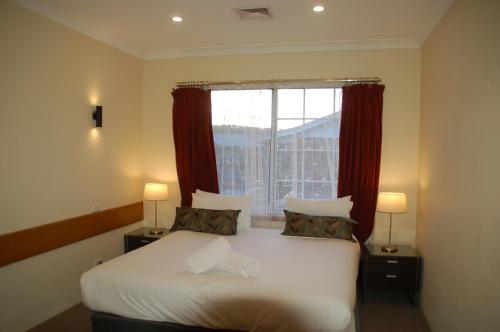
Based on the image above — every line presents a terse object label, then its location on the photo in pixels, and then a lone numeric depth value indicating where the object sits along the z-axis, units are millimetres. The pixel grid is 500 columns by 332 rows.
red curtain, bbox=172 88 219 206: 4055
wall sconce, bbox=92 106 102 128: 3471
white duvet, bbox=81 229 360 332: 2021
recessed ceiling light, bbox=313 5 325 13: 2793
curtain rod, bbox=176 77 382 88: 3664
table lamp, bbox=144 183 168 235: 3932
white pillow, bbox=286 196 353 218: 3506
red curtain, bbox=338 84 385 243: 3627
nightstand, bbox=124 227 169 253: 3803
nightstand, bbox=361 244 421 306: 3246
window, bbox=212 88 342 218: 3805
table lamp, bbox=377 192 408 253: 3340
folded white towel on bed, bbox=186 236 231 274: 2400
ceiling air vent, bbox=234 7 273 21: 2869
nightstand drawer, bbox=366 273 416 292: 3256
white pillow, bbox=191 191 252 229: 3764
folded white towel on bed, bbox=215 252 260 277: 2371
